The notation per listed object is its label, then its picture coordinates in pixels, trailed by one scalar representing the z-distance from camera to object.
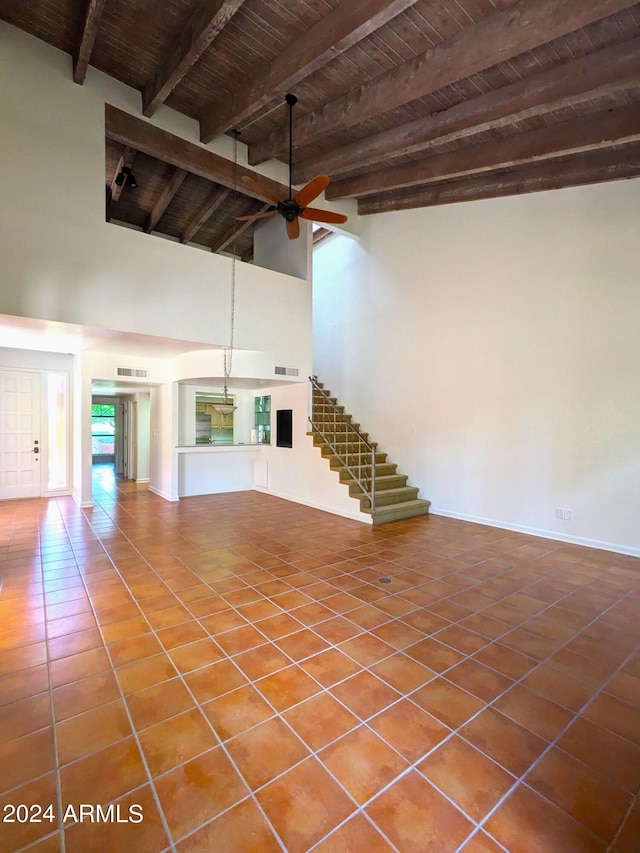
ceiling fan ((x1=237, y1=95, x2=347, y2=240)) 4.18
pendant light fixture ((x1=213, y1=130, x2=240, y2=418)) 5.93
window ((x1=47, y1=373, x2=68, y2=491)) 7.89
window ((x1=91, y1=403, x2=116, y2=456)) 15.38
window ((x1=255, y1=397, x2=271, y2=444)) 8.49
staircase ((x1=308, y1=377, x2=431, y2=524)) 6.32
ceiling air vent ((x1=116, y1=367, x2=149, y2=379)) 7.33
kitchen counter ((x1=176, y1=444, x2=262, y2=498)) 8.08
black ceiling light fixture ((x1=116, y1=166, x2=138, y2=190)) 6.01
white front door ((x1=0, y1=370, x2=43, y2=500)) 7.39
